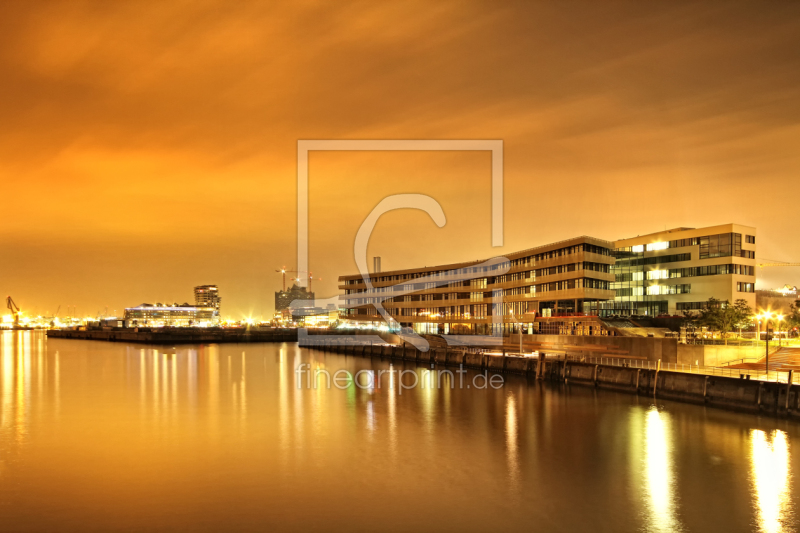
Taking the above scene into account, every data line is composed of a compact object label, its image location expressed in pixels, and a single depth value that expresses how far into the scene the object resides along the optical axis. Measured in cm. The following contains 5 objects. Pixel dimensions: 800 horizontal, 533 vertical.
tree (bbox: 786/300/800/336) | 8189
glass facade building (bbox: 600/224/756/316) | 8688
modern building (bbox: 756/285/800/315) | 10049
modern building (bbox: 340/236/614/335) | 9088
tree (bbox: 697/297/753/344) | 6862
